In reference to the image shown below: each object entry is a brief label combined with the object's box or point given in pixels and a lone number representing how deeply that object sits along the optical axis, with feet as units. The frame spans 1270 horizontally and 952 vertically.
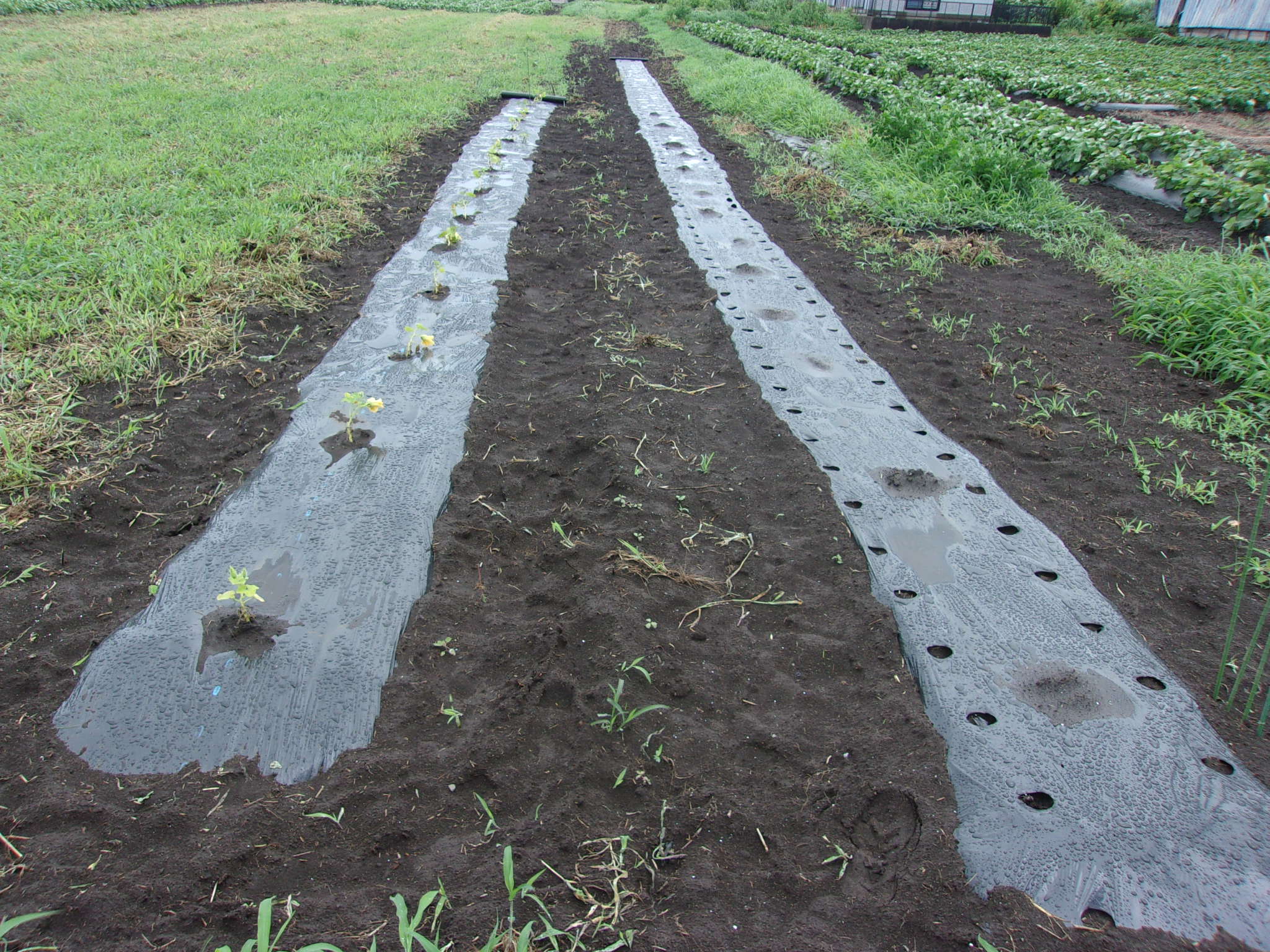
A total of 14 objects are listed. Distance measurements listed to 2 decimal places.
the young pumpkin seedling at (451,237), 13.42
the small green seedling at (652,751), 5.09
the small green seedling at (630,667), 5.70
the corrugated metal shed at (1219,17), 52.31
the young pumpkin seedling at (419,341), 9.67
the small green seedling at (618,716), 5.28
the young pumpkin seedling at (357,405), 8.13
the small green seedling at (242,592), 5.72
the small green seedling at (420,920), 3.76
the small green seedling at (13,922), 3.75
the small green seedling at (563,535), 6.97
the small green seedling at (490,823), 4.60
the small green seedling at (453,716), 5.31
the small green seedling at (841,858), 4.50
